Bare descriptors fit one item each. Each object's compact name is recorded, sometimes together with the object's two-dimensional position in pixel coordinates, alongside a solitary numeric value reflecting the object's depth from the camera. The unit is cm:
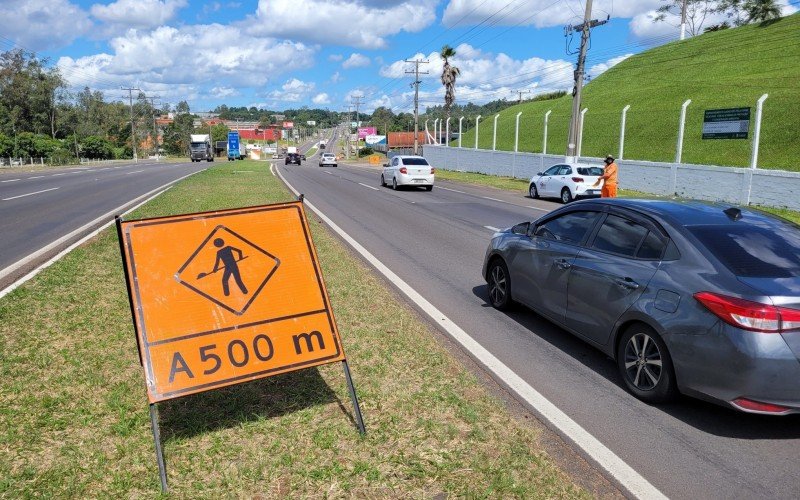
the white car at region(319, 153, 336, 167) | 6281
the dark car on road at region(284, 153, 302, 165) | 6582
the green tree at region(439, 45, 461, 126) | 6331
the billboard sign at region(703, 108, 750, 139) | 2305
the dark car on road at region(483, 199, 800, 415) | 368
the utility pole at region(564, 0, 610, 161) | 2695
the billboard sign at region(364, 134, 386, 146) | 12100
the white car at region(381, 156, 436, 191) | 2506
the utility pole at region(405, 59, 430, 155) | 6141
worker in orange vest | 1606
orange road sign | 355
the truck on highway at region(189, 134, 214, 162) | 7088
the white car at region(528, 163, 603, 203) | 2058
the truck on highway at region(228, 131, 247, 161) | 7938
